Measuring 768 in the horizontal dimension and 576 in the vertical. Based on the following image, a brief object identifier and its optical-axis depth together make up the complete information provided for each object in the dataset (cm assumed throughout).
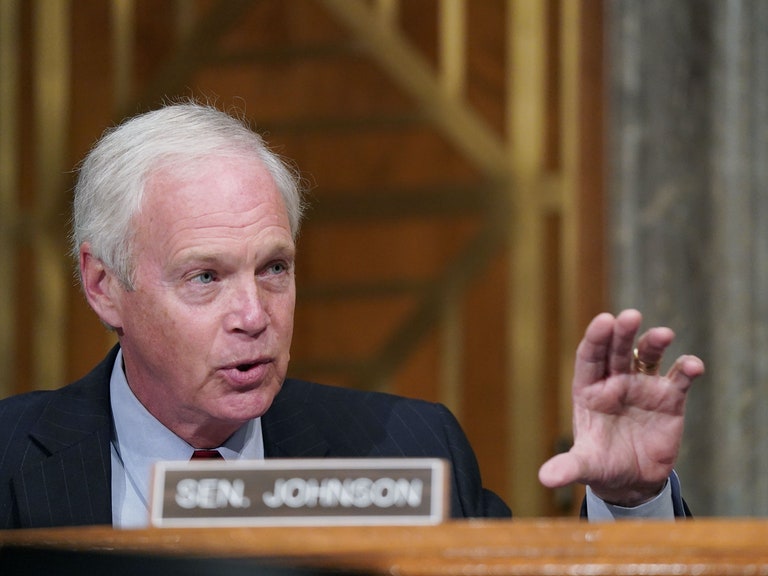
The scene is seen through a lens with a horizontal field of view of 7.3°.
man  440
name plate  409
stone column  520
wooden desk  402
